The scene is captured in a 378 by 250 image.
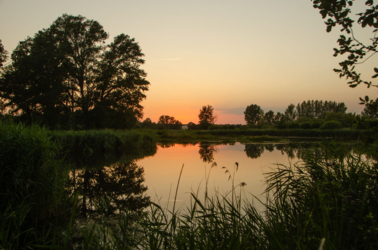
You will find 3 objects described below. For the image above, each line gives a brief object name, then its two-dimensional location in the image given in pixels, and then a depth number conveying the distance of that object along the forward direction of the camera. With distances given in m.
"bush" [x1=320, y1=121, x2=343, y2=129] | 37.41
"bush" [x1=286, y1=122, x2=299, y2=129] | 42.18
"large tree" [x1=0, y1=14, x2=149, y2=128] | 23.66
